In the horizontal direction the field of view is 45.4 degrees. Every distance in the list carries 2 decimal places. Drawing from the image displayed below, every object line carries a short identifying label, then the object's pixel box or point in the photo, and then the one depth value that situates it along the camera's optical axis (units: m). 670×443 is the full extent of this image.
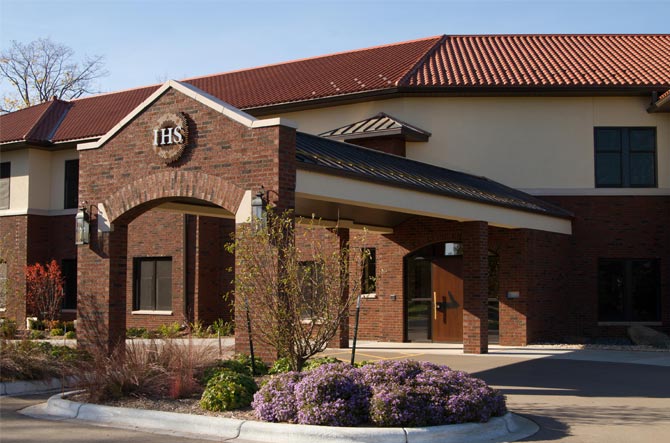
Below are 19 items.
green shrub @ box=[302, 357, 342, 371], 12.35
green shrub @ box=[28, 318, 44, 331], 27.67
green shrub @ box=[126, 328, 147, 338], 23.99
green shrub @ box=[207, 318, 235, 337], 23.76
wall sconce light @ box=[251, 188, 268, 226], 13.15
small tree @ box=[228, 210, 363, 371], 11.41
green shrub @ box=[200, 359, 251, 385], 11.74
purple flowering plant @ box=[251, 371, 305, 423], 9.77
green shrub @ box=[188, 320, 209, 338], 21.58
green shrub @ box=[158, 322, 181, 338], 23.12
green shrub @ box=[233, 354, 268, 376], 12.79
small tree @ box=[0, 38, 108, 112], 51.25
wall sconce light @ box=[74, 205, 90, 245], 15.80
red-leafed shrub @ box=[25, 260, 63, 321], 26.39
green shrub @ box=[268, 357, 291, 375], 12.38
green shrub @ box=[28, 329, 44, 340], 22.89
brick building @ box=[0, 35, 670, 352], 19.81
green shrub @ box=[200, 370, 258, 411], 10.45
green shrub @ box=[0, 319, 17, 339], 15.47
